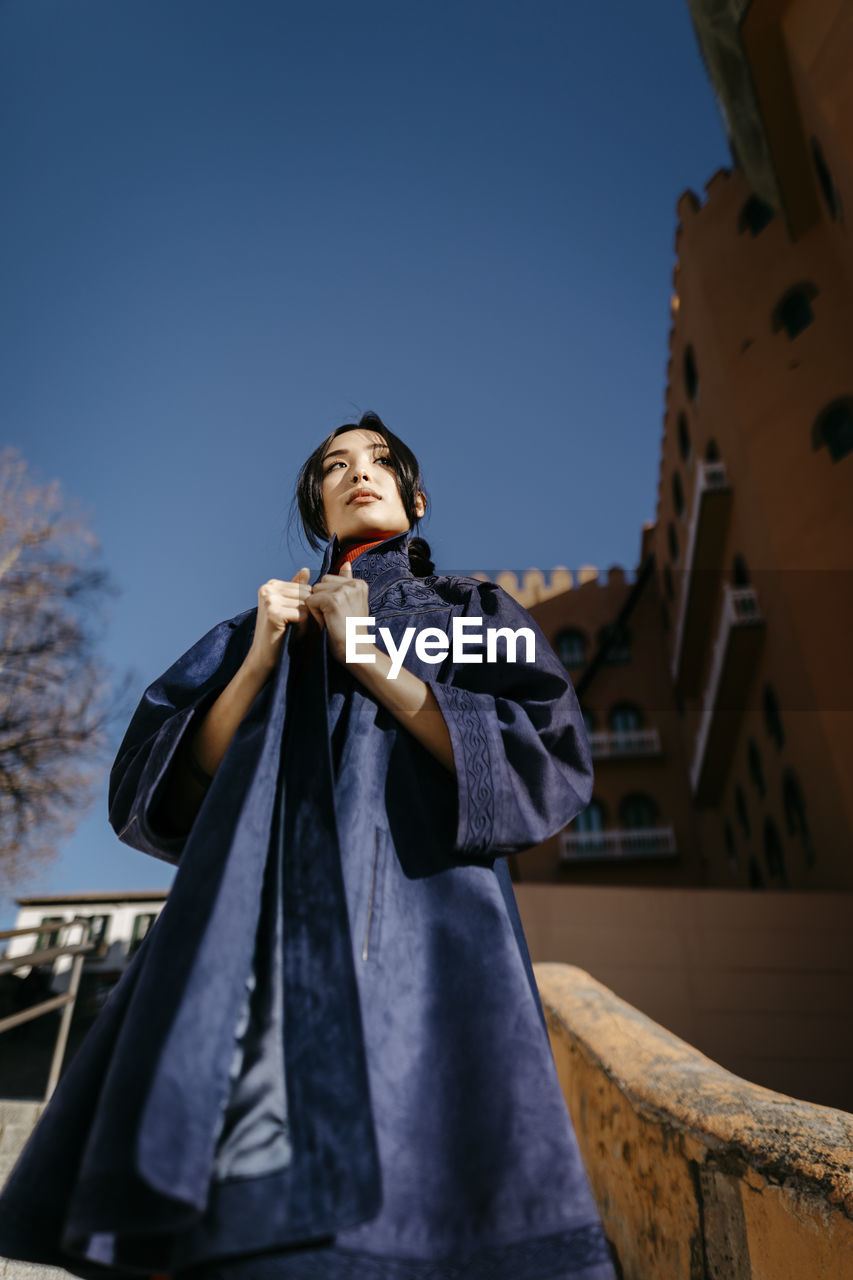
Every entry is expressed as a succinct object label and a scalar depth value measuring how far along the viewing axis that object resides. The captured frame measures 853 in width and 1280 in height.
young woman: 0.94
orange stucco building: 10.98
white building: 22.98
